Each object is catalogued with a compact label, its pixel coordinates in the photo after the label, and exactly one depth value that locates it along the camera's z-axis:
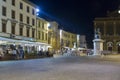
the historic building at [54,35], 41.18
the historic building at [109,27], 50.94
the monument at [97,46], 32.64
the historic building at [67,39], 52.21
